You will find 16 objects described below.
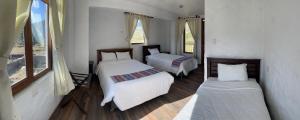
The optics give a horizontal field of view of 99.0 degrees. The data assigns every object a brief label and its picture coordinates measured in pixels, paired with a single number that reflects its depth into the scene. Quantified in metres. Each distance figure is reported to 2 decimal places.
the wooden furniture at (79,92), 2.29
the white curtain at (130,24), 4.43
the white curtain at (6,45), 0.84
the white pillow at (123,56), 4.06
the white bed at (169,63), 3.77
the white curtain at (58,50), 1.87
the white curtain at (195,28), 5.06
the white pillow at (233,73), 2.27
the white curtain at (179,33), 5.39
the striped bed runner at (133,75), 2.31
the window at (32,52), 1.36
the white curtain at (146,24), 4.77
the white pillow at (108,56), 3.90
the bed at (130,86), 2.09
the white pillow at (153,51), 4.97
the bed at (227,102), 1.32
